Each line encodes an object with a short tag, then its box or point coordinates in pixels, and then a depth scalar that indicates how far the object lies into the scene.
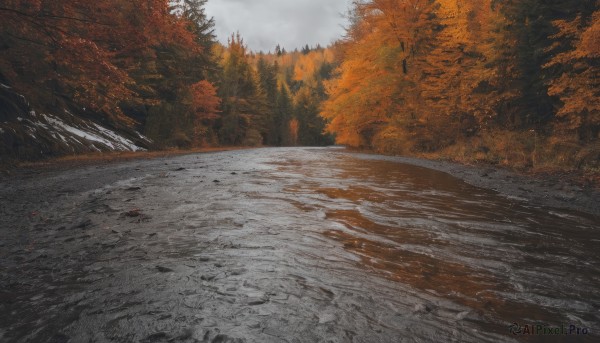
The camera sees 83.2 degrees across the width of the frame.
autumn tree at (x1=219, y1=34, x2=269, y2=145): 41.94
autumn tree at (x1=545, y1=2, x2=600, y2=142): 10.65
